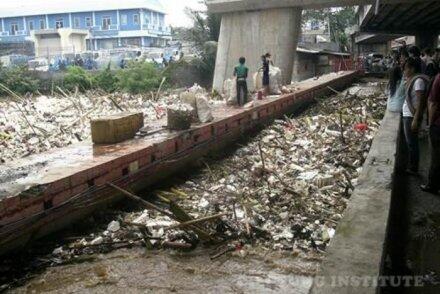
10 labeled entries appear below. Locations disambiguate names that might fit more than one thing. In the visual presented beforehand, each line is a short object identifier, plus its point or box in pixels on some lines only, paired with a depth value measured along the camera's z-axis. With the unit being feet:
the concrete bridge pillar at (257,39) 59.21
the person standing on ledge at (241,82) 36.17
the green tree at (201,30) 88.63
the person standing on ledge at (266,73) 40.91
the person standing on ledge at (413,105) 18.52
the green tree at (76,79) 85.15
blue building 152.46
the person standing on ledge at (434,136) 16.72
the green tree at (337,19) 128.57
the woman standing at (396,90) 24.14
